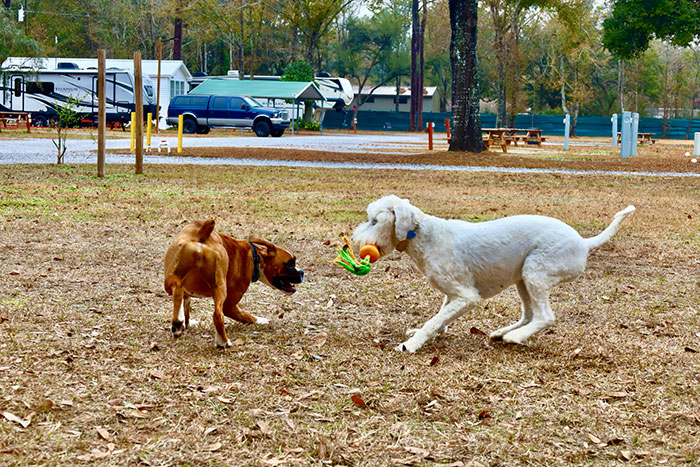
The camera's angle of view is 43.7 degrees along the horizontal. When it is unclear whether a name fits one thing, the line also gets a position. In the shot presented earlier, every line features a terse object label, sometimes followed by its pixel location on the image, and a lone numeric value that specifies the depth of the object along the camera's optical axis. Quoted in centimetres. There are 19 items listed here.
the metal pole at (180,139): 2247
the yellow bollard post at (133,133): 2138
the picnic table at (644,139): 4108
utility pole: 5578
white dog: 467
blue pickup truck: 3950
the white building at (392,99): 8138
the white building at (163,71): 4641
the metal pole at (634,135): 2628
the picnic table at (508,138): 2891
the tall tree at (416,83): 5942
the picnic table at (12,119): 3978
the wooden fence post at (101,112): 1374
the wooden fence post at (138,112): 1442
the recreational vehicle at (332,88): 5836
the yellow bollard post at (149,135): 2290
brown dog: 450
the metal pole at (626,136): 2553
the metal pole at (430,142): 2783
